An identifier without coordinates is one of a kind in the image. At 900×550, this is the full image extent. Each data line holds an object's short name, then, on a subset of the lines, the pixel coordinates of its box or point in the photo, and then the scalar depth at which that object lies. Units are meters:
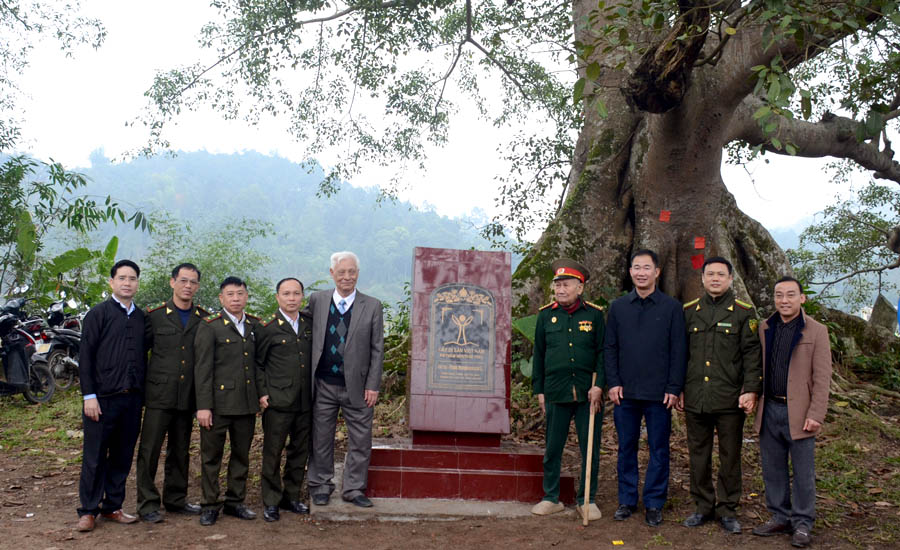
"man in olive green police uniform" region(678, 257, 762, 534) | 4.55
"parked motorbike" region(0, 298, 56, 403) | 8.01
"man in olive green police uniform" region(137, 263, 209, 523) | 4.61
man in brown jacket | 4.35
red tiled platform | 5.11
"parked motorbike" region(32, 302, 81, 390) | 8.76
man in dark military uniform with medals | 4.89
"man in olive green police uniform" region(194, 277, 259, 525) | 4.60
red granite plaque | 5.49
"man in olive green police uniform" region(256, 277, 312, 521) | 4.80
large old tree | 5.11
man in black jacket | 4.42
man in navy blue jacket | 4.70
